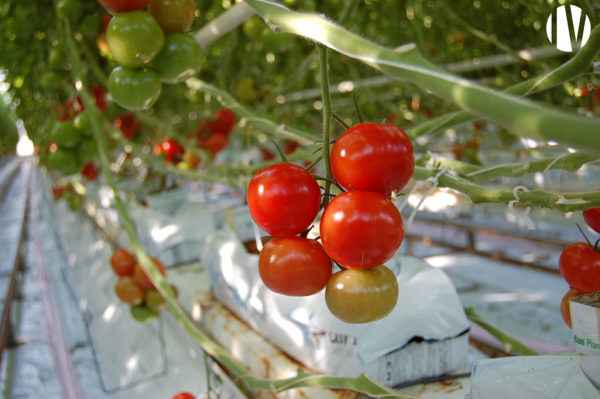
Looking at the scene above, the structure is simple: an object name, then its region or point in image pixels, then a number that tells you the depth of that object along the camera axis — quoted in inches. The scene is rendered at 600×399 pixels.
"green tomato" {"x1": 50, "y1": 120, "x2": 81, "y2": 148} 37.0
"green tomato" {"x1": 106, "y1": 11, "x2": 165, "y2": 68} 20.1
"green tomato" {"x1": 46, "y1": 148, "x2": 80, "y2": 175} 37.4
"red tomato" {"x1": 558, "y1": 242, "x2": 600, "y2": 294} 16.5
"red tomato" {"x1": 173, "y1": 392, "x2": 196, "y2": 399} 23.3
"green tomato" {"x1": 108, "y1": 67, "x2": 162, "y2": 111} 22.0
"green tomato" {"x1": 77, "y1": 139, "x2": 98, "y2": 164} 38.7
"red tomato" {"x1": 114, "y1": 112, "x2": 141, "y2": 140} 54.4
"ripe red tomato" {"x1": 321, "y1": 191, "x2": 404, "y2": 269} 12.0
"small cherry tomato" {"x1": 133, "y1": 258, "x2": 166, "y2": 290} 33.8
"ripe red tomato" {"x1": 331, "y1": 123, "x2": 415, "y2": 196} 11.9
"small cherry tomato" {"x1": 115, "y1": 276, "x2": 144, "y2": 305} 33.3
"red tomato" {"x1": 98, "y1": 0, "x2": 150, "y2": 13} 20.0
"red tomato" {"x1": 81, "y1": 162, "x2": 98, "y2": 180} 62.1
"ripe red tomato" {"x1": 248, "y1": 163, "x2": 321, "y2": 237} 13.0
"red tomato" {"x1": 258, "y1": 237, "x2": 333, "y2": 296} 13.5
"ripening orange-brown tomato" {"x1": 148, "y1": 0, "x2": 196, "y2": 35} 21.4
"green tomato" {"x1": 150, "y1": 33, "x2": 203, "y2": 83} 21.8
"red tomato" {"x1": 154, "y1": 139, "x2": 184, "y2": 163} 51.7
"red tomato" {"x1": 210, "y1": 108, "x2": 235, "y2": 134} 48.9
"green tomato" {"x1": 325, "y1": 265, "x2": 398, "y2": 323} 12.9
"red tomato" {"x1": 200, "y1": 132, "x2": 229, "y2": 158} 47.8
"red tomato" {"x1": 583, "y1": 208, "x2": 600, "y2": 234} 15.6
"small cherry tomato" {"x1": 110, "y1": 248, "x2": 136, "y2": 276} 35.6
